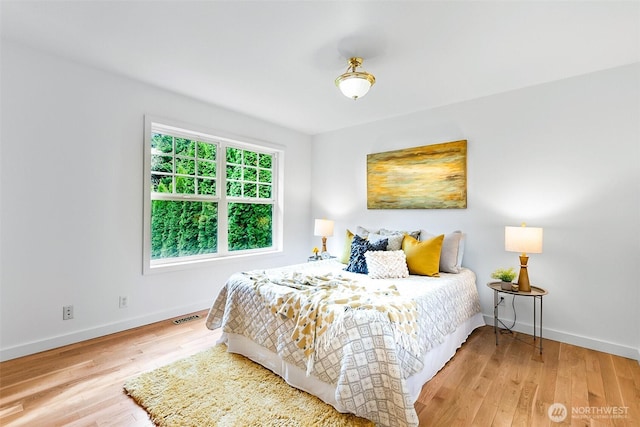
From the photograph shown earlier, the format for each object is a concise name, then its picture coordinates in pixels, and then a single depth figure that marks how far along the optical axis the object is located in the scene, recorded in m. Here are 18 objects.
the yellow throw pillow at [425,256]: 2.80
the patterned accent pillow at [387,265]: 2.75
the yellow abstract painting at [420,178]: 3.34
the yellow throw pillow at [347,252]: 3.36
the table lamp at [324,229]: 4.18
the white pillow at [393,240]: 3.07
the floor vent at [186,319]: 3.12
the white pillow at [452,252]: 2.98
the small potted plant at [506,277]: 2.67
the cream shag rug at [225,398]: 1.67
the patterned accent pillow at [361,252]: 2.97
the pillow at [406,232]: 3.32
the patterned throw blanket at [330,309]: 1.76
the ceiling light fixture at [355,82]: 2.27
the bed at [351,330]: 1.60
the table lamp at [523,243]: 2.53
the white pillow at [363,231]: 3.58
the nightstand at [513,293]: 2.55
